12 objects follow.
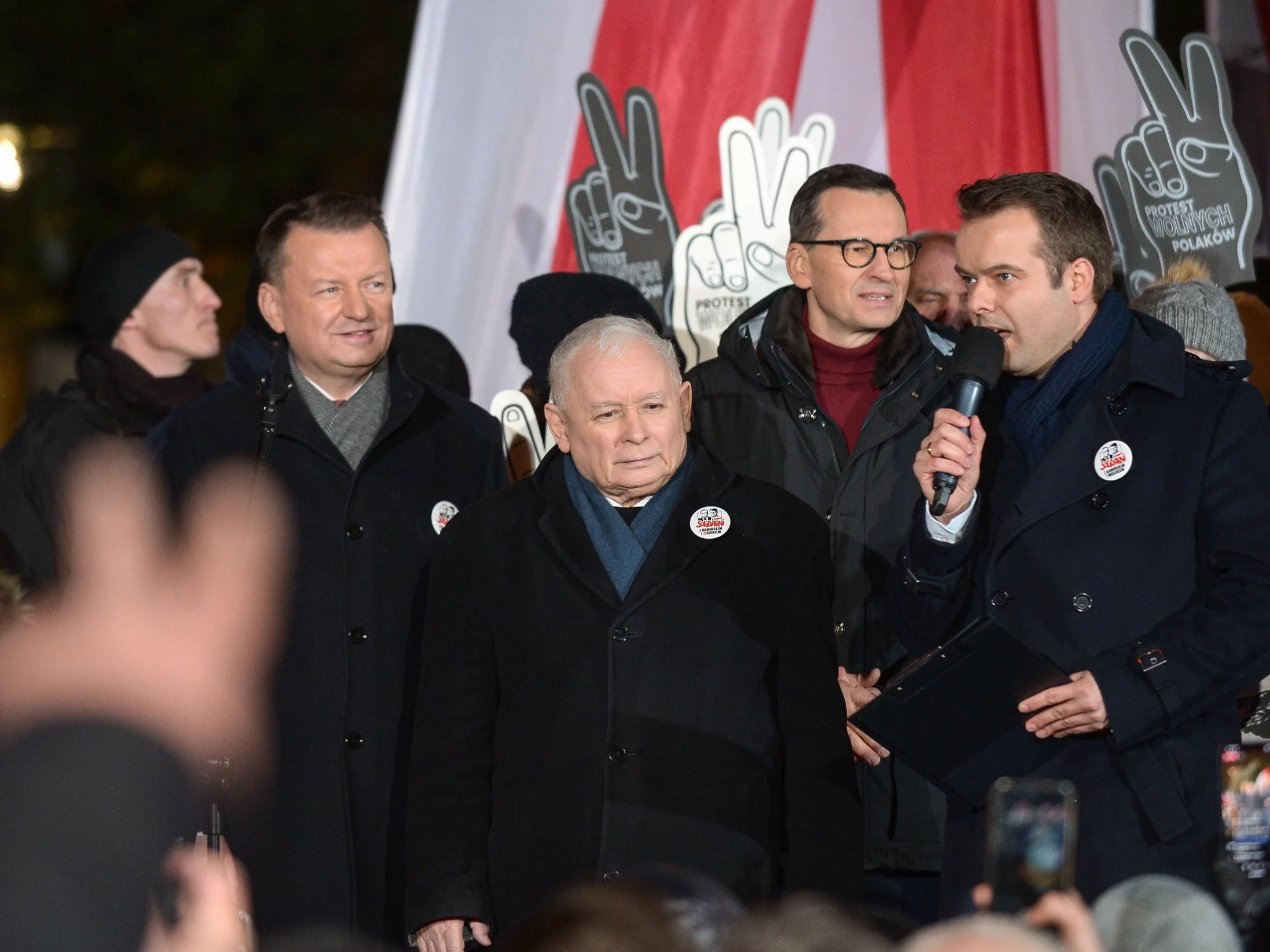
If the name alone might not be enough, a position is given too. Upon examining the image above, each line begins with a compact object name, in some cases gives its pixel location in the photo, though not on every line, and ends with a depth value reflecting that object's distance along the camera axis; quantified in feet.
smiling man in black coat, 30.73
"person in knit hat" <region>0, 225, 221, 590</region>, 38.37
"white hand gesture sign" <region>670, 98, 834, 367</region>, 40.73
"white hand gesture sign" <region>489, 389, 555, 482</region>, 38.68
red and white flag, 40.29
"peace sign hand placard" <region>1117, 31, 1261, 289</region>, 37.22
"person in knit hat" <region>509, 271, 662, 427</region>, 35.12
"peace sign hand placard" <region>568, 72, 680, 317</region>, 42.45
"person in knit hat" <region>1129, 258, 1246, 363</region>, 31.40
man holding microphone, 24.80
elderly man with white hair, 26.17
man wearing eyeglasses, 30.83
